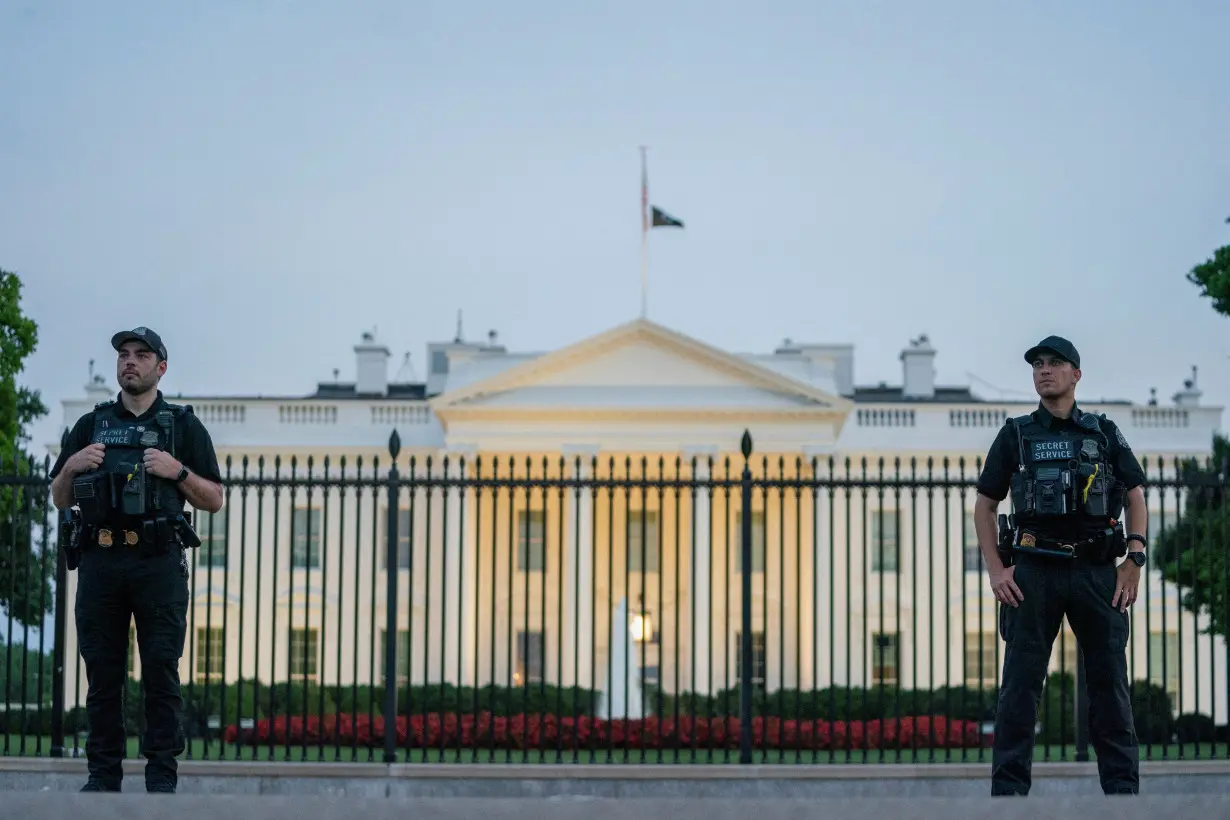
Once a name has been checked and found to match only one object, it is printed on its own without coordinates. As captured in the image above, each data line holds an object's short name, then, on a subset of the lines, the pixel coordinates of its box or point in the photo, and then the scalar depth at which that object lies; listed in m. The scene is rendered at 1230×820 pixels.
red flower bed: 11.70
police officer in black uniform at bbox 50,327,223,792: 6.59
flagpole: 40.60
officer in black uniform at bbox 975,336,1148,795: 6.55
